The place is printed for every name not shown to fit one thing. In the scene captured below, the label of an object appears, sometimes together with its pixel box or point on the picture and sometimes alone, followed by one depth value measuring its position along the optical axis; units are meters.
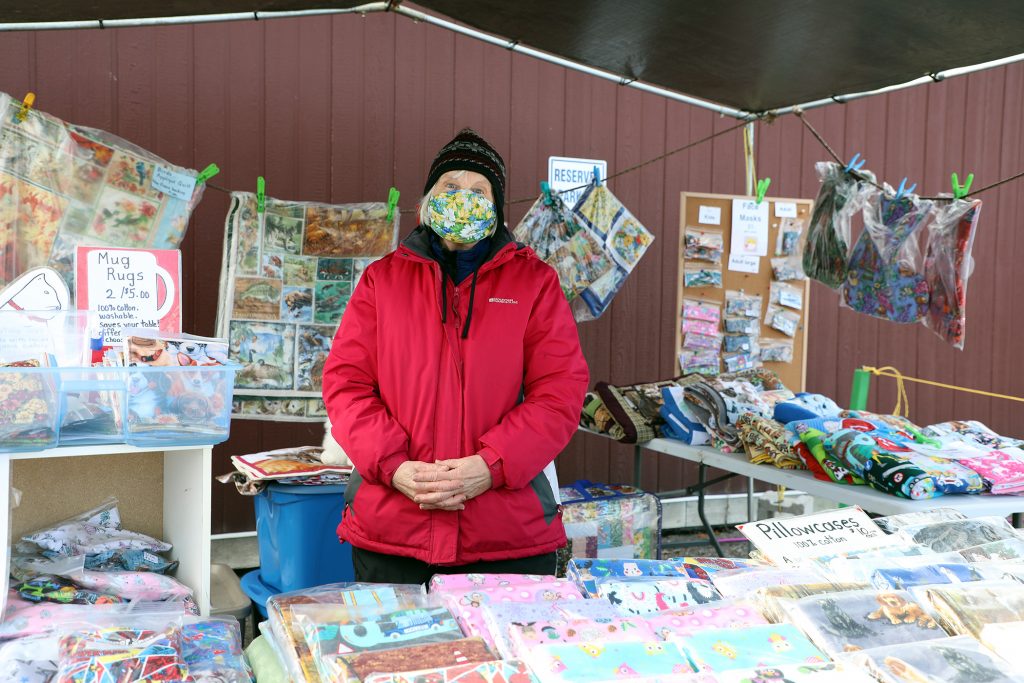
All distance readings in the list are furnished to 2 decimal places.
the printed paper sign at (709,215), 4.57
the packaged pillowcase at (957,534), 1.70
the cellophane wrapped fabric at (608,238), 3.82
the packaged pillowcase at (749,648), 1.12
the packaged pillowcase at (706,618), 1.24
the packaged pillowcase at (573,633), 1.16
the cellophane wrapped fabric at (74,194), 2.76
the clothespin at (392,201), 3.53
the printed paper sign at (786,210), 4.77
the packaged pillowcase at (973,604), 1.24
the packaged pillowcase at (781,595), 1.30
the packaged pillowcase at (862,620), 1.20
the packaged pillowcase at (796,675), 1.06
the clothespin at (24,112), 2.73
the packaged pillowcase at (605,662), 1.07
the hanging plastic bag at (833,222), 3.77
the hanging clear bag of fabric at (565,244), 3.74
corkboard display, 4.56
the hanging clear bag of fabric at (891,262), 3.59
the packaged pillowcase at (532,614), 1.21
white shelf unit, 1.65
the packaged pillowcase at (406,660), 1.09
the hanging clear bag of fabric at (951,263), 3.43
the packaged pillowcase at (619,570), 1.53
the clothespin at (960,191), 3.47
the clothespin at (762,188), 4.41
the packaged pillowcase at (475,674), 1.05
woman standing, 1.95
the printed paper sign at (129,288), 1.81
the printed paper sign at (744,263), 4.67
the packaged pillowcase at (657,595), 1.40
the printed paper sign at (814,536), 1.65
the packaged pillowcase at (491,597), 1.27
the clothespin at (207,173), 3.12
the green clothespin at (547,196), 3.67
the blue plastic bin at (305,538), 2.68
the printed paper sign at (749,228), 4.60
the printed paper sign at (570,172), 4.82
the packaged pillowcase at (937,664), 1.08
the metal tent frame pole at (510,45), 2.80
